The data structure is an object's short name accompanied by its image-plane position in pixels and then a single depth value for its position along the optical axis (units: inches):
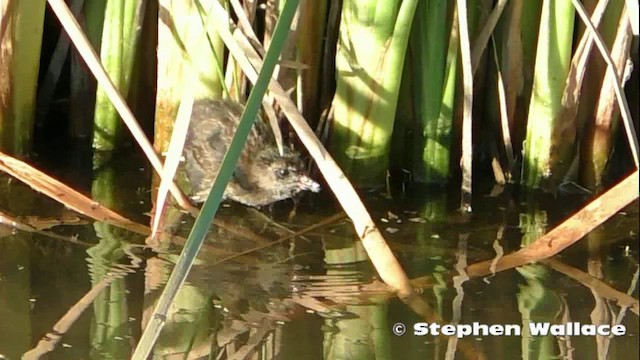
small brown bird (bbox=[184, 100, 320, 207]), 230.8
